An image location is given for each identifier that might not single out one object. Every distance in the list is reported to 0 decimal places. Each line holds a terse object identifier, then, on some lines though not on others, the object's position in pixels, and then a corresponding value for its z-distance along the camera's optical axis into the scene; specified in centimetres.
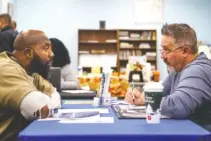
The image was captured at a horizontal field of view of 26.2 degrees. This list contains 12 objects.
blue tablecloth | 163
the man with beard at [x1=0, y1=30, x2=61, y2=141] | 188
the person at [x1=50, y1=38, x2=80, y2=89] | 421
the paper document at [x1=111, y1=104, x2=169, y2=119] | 198
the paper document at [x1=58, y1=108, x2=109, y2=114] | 221
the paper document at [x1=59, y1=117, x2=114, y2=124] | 188
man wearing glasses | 198
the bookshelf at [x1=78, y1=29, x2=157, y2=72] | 971
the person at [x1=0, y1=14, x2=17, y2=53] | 434
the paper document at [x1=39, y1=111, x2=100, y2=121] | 196
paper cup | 183
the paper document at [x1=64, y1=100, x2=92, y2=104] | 271
